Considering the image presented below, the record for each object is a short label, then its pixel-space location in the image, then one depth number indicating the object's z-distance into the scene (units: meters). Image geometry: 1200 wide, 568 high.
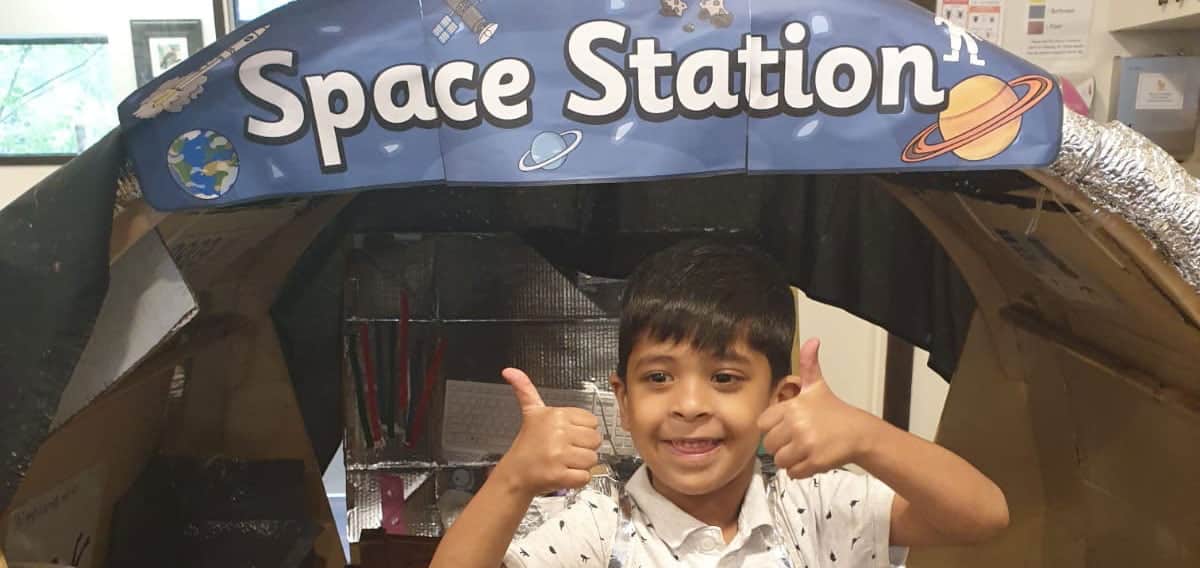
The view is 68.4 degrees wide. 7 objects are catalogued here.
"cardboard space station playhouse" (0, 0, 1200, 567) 0.79
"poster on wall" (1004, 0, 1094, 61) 1.73
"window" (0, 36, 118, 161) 1.99
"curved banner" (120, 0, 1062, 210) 0.79
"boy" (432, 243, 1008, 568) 0.74
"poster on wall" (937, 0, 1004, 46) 1.73
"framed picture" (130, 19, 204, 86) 1.93
